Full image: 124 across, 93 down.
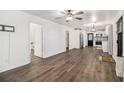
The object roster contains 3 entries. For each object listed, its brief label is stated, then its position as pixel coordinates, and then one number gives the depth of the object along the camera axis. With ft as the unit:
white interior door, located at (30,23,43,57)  17.02
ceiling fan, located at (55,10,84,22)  10.97
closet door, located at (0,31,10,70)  10.18
